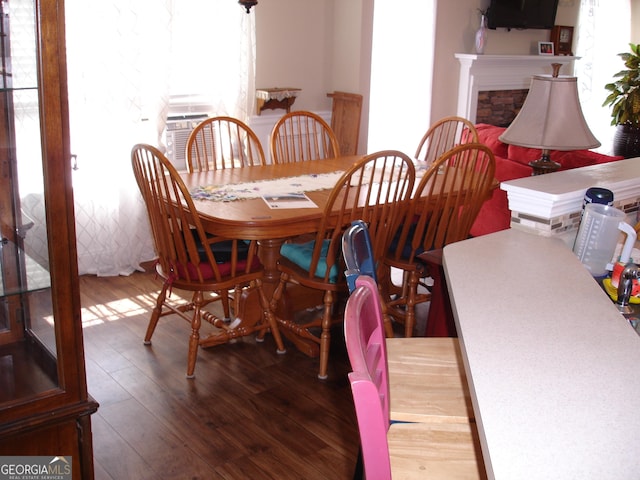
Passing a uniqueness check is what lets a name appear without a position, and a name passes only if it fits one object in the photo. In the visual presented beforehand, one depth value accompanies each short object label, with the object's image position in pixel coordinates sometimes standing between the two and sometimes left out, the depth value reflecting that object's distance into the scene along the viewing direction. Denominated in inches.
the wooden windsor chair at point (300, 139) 145.6
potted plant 237.1
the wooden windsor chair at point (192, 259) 104.3
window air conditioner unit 168.9
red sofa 147.1
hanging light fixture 162.0
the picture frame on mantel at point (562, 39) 249.1
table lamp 99.3
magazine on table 110.3
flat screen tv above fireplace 221.9
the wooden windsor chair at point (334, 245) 105.8
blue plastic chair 57.2
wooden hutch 52.2
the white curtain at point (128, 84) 146.1
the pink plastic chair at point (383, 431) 43.5
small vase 217.8
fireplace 222.2
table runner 115.1
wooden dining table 102.0
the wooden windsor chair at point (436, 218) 113.9
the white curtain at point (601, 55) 263.1
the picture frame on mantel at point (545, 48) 245.3
